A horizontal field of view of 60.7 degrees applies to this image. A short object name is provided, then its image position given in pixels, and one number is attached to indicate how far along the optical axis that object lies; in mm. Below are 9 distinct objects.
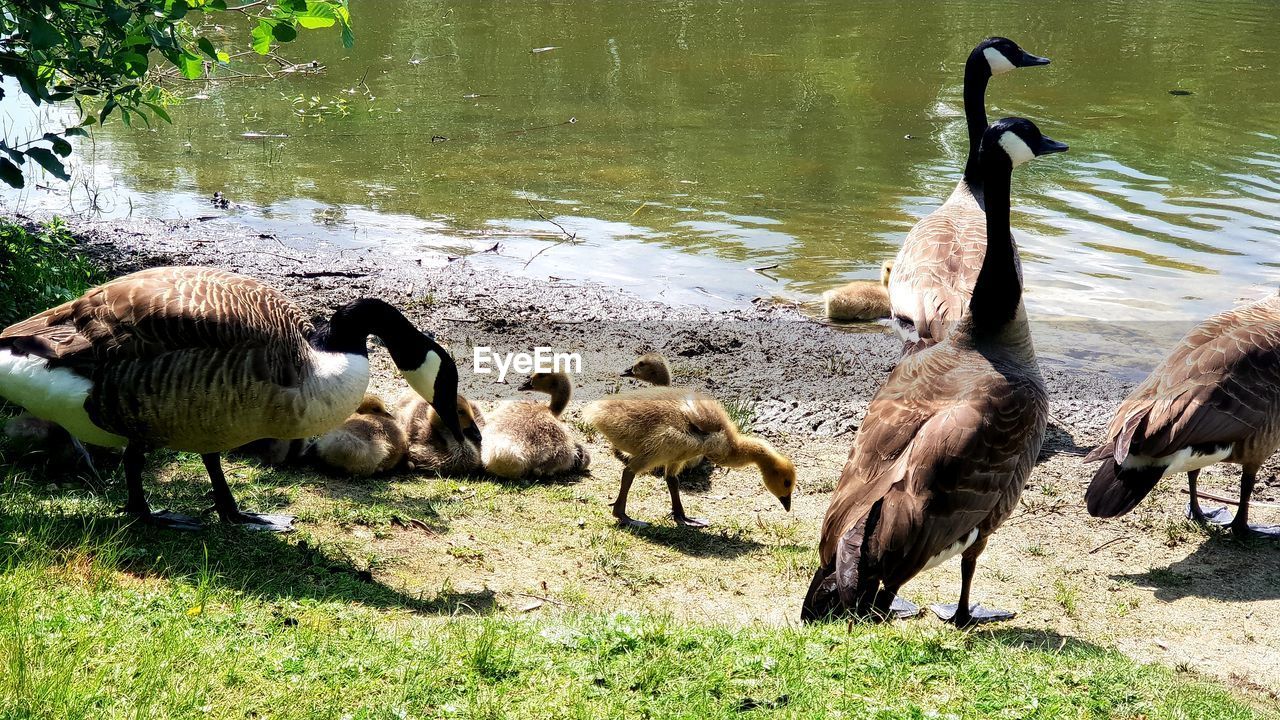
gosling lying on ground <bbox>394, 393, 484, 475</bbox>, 7551
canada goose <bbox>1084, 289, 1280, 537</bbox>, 6344
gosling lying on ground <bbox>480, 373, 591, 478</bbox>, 7355
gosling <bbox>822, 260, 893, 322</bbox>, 10359
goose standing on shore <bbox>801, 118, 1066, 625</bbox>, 5031
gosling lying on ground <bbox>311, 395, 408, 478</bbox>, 7113
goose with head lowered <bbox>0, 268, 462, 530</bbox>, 5676
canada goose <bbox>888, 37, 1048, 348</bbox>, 7289
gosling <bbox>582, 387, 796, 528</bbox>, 6934
